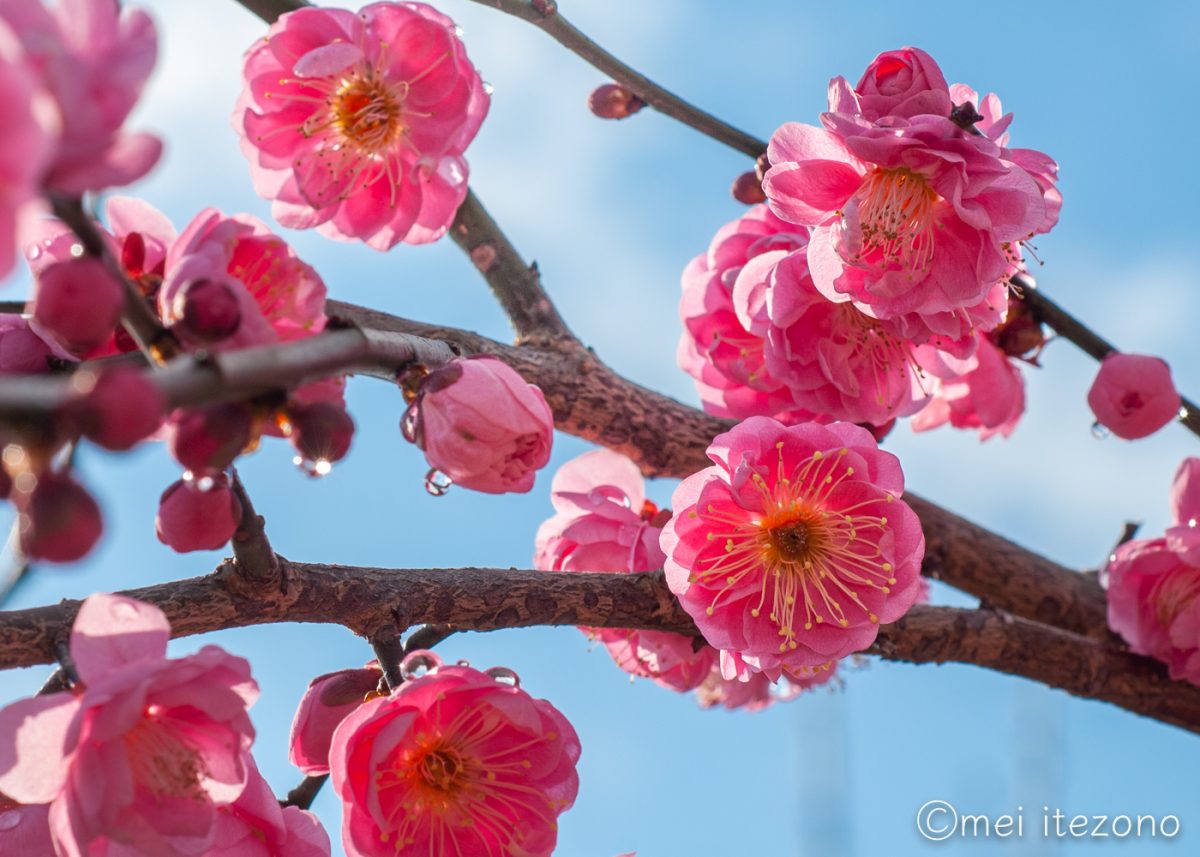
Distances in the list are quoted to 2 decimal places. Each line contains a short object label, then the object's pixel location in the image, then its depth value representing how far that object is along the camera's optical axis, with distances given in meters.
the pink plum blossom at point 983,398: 0.55
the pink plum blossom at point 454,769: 0.47
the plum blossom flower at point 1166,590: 0.54
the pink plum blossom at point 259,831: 0.47
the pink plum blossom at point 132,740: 0.45
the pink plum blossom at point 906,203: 0.49
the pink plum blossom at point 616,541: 0.52
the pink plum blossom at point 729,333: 0.52
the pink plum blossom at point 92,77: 0.37
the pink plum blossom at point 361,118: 0.49
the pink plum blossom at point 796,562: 0.49
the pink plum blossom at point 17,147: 0.32
